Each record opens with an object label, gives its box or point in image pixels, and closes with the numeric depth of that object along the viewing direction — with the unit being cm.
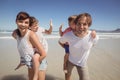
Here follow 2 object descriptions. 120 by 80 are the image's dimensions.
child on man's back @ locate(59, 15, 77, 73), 141
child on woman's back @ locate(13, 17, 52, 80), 102
